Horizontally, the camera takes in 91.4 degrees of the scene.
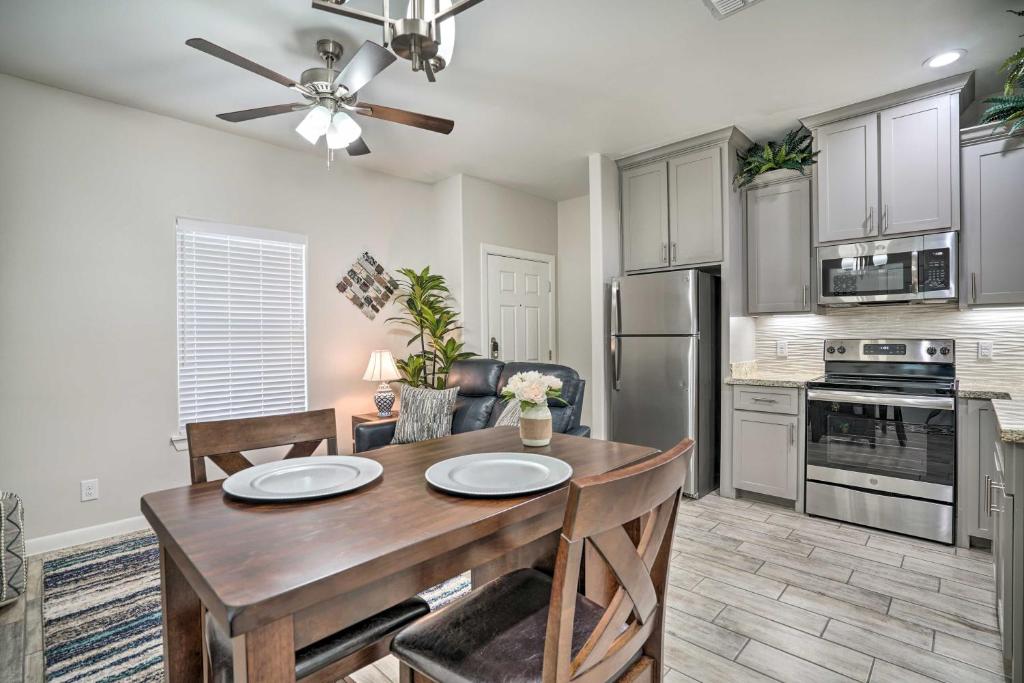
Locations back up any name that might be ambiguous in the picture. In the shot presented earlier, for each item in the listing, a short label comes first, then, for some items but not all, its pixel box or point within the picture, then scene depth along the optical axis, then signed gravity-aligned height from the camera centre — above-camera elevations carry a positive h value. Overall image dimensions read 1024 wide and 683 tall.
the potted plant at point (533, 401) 1.61 -0.21
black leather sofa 3.06 -0.39
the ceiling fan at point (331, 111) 2.57 +1.23
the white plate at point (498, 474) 1.17 -0.35
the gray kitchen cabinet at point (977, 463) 2.74 -0.72
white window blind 3.51 +0.14
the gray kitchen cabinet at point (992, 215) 2.85 +0.69
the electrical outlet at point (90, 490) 3.08 -0.92
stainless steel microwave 3.02 +0.41
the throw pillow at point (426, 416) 3.37 -0.53
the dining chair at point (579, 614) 0.83 -0.63
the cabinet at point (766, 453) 3.40 -0.82
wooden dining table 0.78 -0.38
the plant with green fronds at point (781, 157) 3.56 +1.30
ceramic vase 1.66 -0.29
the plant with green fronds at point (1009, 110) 2.70 +1.24
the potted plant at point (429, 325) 4.43 +0.13
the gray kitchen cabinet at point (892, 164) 2.99 +1.09
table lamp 4.09 -0.30
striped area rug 1.89 -1.22
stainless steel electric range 2.87 -0.63
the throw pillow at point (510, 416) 2.91 -0.46
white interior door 4.98 +0.30
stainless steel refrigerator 3.66 -0.21
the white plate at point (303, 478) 1.16 -0.35
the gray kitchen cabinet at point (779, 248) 3.60 +0.66
